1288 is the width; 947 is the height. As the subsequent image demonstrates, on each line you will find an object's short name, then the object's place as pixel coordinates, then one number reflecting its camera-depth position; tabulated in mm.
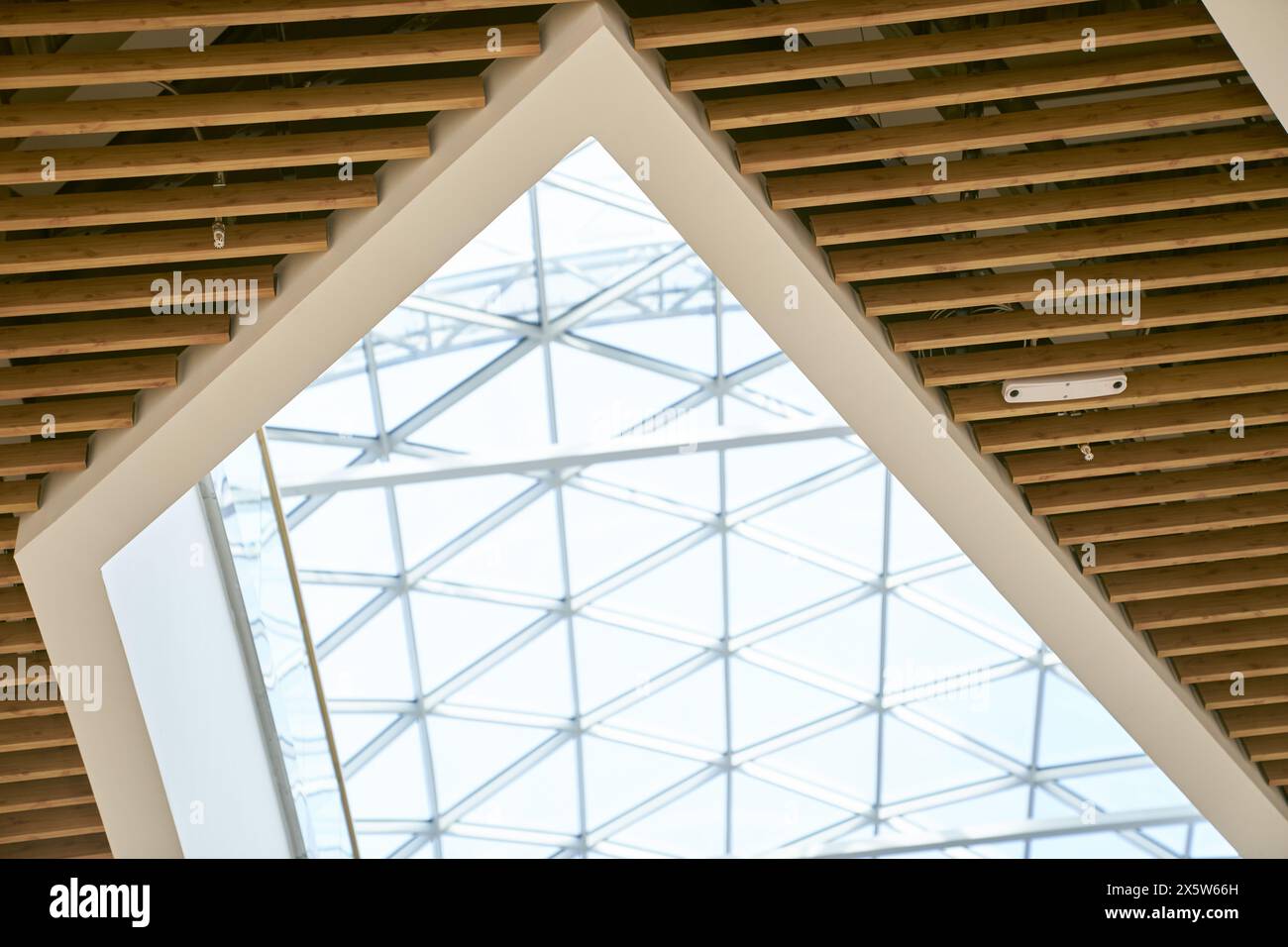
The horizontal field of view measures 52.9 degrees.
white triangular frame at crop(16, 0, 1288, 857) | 5945
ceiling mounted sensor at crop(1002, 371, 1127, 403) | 6719
